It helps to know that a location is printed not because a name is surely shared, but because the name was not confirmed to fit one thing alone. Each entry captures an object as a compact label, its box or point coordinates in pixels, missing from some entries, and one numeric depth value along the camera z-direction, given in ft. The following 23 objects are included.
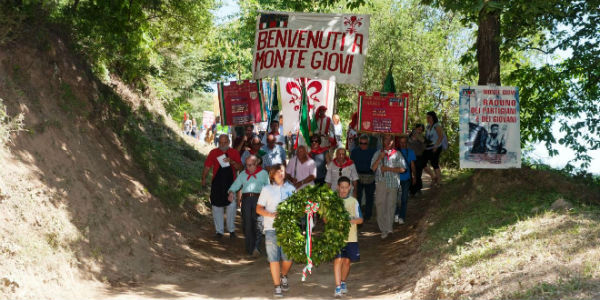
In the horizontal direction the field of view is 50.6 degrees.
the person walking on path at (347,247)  30.35
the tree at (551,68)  42.88
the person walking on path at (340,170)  42.06
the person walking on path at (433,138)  53.26
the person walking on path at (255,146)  44.96
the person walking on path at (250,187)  39.81
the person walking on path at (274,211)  30.89
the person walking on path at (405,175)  46.62
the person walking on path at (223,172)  44.60
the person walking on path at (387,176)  43.68
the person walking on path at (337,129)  53.42
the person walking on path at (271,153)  45.36
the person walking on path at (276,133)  48.84
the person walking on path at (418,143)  54.34
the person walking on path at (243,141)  49.73
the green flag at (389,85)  57.52
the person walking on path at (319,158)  46.90
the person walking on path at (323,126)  51.83
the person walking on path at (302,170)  41.81
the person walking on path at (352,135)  54.54
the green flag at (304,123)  47.82
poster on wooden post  40.40
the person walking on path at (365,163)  47.11
